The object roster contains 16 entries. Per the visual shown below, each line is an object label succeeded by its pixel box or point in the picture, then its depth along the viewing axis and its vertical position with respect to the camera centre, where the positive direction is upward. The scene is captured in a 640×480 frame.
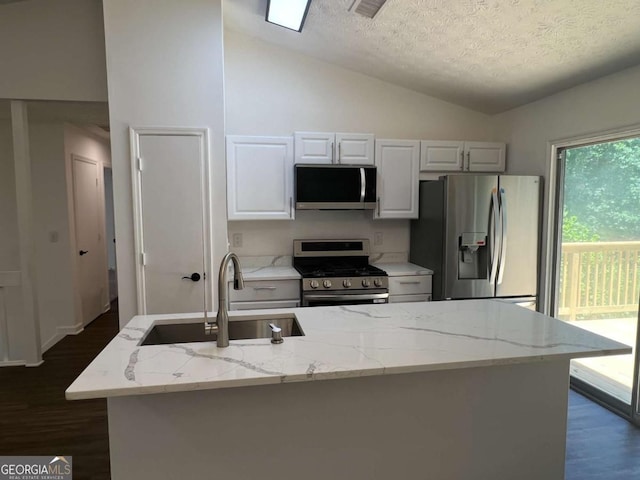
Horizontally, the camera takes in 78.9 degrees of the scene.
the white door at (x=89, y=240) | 4.45 -0.34
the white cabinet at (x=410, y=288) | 3.45 -0.68
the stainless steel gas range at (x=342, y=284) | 3.22 -0.61
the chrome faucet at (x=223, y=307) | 1.50 -0.37
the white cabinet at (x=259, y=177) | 3.32 +0.30
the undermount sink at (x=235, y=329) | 1.89 -0.58
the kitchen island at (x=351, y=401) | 1.39 -0.77
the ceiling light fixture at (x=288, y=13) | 2.77 +1.50
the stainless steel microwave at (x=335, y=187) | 3.39 +0.22
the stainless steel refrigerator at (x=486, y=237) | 3.24 -0.21
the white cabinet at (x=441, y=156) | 3.65 +0.53
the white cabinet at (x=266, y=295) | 3.22 -0.69
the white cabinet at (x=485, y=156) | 3.74 +0.54
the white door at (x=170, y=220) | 2.88 -0.06
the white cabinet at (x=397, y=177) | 3.58 +0.32
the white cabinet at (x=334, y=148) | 3.41 +0.57
